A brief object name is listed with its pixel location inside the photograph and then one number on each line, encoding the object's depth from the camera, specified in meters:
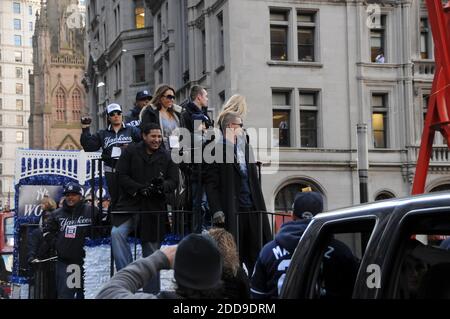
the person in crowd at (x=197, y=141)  9.02
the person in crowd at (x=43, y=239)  11.57
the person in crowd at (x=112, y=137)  10.05
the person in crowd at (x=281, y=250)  6.09
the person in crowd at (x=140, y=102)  10.68
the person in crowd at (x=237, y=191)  8.86
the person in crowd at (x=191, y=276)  3.47
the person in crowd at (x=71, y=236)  10.50
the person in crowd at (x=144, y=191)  8.55
